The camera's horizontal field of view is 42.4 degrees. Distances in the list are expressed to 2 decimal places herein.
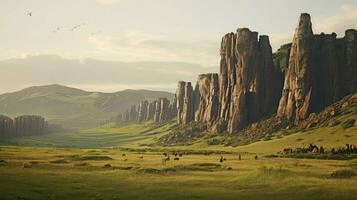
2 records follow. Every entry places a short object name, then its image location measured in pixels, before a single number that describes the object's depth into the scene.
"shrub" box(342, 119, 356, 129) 154.18
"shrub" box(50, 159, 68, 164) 92.90
